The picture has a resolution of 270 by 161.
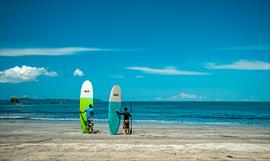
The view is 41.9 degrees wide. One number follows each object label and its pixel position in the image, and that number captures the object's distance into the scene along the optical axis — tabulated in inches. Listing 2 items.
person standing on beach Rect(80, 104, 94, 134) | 692.1
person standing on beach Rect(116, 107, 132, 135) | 677.9
